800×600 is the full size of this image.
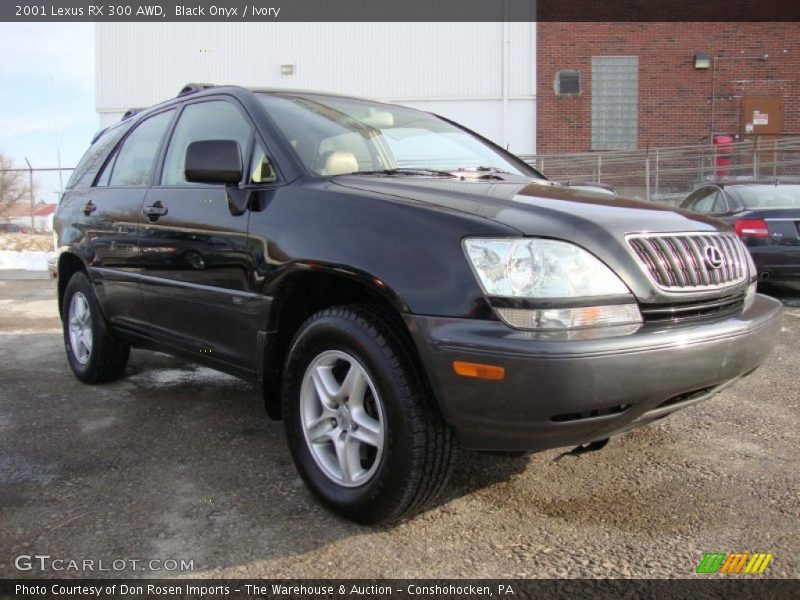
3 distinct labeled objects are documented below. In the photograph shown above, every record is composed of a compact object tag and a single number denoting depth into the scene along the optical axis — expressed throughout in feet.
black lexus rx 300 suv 6.93
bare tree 53.31
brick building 63.77
